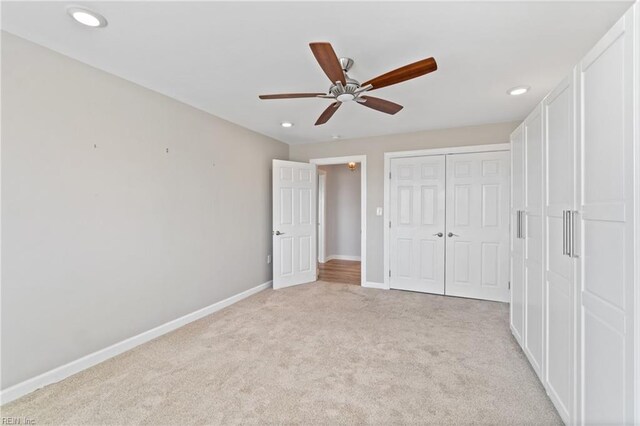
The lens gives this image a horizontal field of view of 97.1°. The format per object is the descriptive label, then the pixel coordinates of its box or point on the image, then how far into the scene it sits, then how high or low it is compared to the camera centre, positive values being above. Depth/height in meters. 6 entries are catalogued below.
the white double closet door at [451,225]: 3.83 -0.20
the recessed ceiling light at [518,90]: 2.71 +1.19
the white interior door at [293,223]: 4.41 -0.20
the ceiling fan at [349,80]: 1.63 +0.89
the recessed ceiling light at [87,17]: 1.65 +1.17
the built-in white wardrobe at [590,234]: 1.02 -0.11
